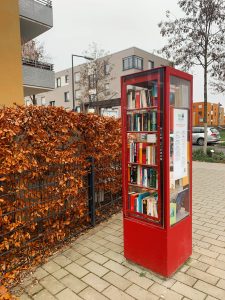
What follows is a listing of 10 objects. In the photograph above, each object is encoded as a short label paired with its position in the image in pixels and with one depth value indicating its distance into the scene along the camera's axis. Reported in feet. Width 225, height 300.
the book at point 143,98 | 9.37
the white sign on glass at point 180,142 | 9.36
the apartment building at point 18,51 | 28.50
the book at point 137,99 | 9.58
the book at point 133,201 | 10.05
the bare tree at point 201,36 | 35.47
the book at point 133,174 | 10.11
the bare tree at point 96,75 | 79.30
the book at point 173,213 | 9.24
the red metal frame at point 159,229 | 8.64
